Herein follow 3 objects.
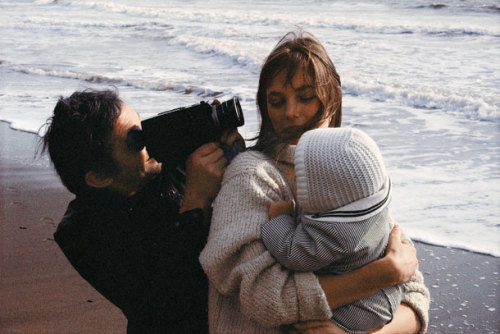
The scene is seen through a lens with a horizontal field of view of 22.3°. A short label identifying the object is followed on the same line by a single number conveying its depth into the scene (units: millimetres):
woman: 2505
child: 2484
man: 2707
